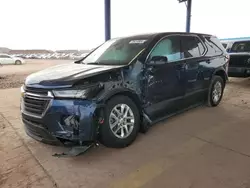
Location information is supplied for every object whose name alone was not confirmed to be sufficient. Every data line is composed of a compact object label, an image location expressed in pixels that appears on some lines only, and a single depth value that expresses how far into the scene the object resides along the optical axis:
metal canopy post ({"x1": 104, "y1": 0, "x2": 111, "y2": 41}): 7.20
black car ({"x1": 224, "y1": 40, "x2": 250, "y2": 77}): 8.65
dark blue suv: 2.93
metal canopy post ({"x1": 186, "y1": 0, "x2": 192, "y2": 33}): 11.22
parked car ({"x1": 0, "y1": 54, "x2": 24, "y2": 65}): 28.00
